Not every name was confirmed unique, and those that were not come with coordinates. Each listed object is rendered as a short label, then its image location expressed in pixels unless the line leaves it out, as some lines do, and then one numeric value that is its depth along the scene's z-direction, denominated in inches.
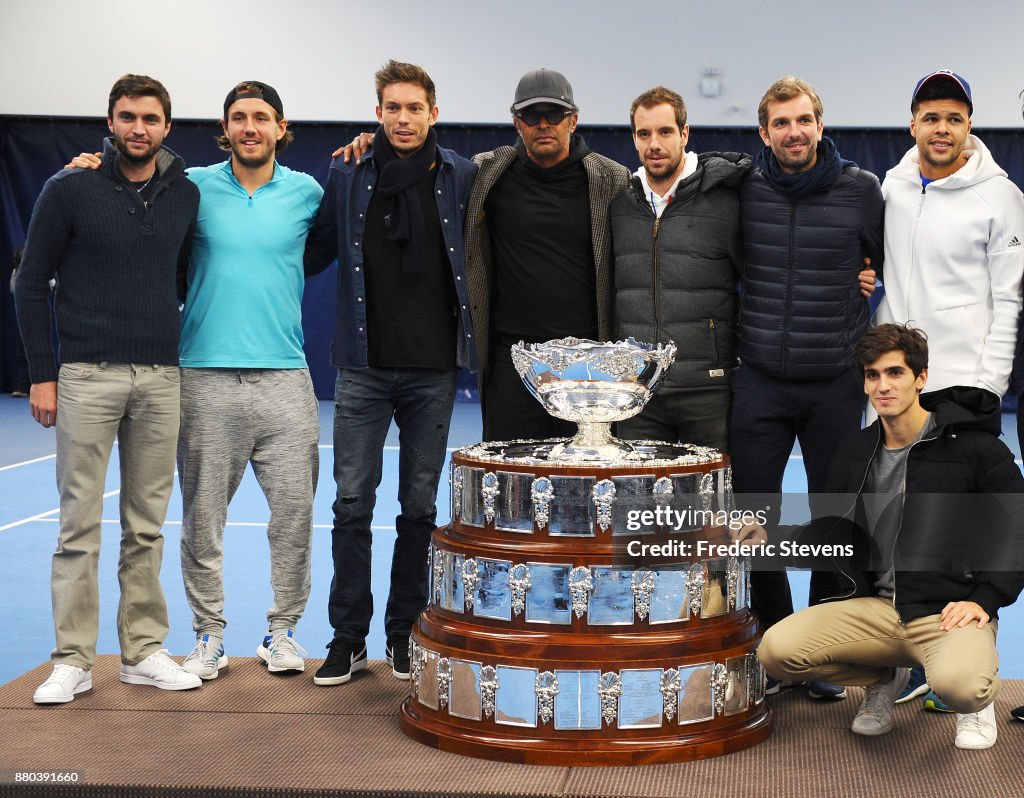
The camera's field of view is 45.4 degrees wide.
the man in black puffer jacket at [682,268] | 158.6
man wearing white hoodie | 148.3
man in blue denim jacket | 162.1
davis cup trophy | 131.7
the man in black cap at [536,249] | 163.9
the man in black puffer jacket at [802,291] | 153.3
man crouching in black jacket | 135.3
